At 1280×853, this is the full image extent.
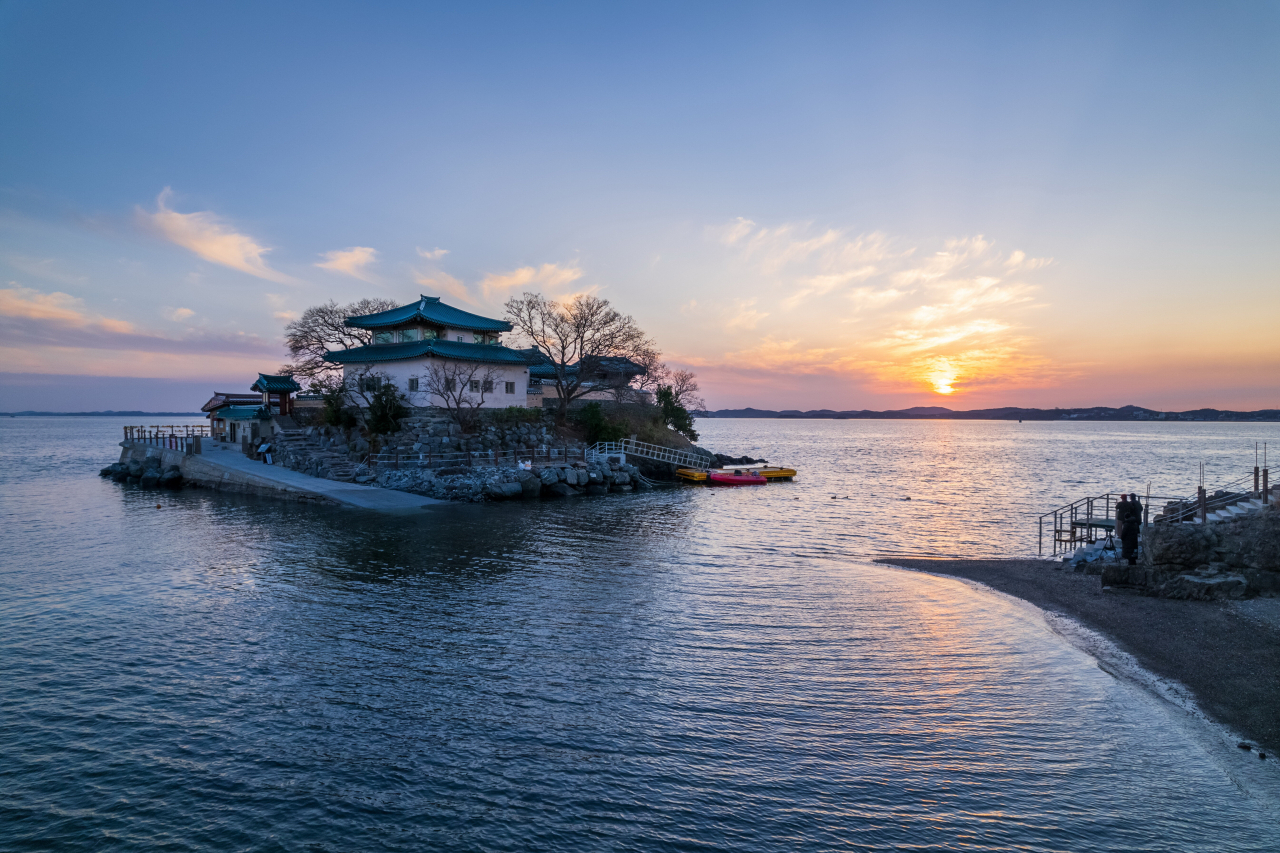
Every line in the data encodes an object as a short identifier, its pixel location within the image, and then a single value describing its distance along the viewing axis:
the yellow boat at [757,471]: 51.88
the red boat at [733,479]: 51.47
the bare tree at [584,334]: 53.06
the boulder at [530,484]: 40.19
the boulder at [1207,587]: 16.30
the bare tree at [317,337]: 52.88
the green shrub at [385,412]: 43.22
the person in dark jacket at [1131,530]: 18.75
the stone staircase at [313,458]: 38.91
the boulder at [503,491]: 37.84
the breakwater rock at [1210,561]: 16.45
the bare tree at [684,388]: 65.81
